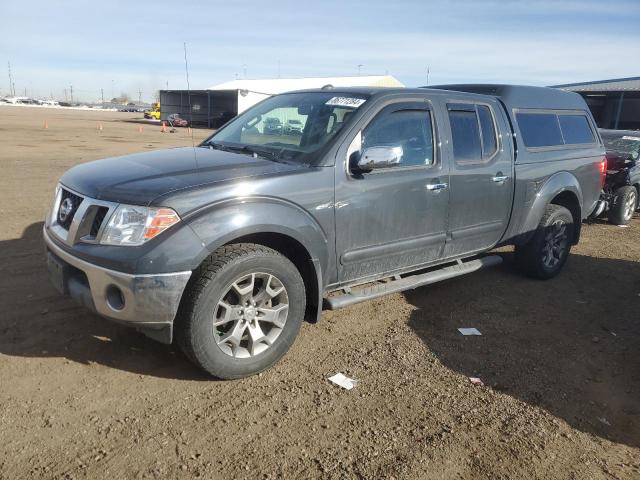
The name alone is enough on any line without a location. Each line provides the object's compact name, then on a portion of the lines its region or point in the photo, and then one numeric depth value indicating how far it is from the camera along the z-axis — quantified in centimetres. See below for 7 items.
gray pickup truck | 303
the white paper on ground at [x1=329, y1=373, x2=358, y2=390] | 343
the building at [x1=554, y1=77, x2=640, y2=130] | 3350
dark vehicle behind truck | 925
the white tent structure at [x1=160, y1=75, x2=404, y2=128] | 4050
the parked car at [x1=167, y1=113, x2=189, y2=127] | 4034
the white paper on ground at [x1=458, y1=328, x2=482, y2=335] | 438
